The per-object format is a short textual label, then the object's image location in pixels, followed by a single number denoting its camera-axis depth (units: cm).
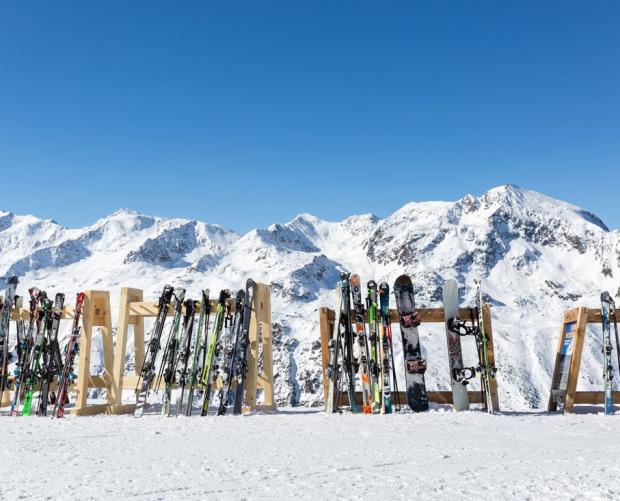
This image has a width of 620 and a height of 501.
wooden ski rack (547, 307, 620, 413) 955
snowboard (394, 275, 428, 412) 973
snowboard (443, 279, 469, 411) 961
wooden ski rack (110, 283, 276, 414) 1053
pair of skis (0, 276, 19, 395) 1185
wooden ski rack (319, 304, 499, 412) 966
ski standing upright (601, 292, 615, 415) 977
